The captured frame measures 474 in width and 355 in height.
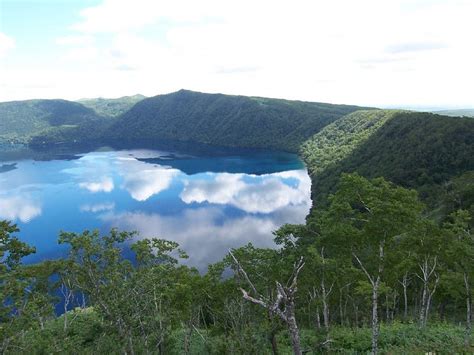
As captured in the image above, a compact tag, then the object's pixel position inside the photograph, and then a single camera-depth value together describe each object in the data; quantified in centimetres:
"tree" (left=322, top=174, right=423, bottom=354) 2886
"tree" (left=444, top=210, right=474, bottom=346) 3234
